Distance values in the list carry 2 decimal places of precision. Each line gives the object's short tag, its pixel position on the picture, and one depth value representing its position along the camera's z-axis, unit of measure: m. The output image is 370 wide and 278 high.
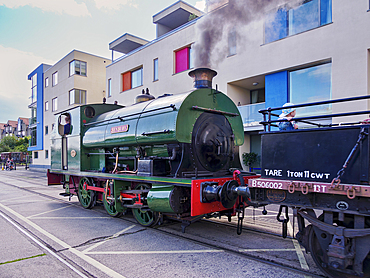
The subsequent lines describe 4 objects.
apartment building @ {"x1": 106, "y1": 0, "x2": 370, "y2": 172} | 10.00
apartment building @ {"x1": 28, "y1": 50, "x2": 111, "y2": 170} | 28.02
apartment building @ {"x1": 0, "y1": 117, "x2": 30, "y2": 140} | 63.06
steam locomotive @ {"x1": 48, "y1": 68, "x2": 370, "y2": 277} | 3.24
